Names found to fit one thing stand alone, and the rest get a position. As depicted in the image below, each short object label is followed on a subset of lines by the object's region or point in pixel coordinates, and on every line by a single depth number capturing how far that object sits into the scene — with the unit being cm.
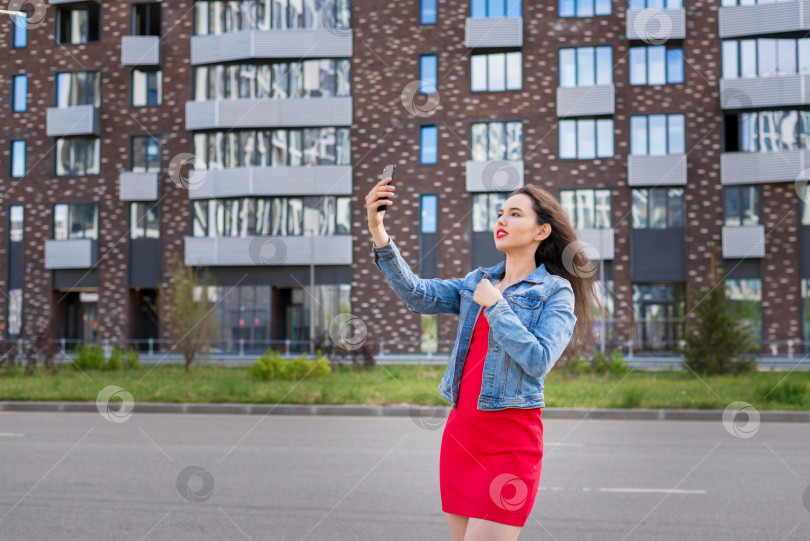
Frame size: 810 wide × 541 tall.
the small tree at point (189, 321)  2261
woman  292
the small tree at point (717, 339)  1877
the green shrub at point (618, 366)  2000
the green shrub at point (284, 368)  1931
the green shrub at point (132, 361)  2298
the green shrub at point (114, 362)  2261
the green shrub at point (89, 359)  2277
